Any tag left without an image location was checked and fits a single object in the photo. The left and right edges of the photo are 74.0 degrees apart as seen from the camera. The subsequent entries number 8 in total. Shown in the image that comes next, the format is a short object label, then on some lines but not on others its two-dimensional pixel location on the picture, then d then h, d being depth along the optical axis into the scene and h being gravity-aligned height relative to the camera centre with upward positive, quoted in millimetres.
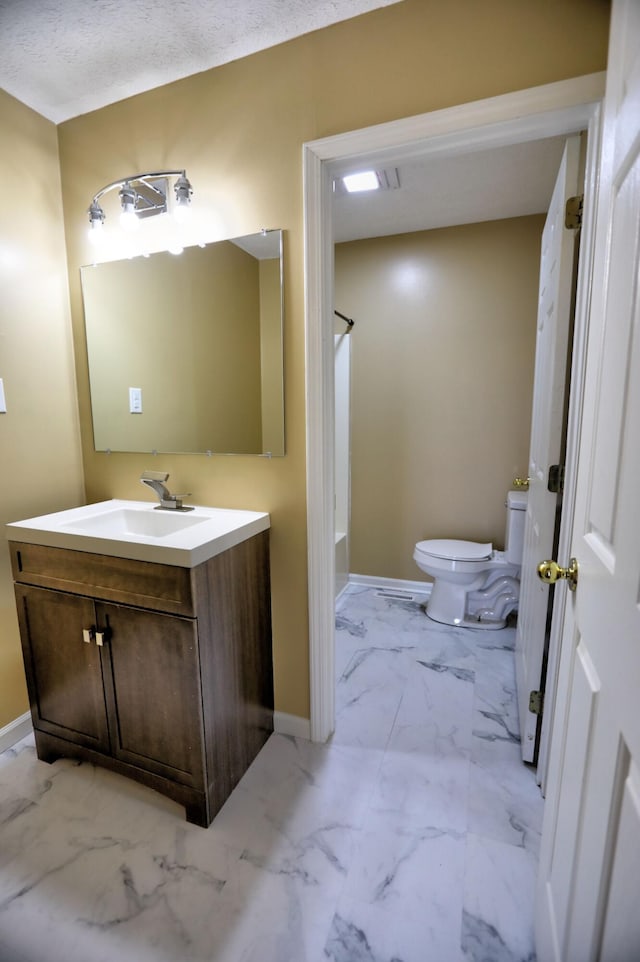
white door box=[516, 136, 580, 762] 1283 -11
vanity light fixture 1462 +769
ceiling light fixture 1988 +1092
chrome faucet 1627 -332
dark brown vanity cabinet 1237 -795
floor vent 2885 -1246
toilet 2398 -975
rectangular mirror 1544 +244
